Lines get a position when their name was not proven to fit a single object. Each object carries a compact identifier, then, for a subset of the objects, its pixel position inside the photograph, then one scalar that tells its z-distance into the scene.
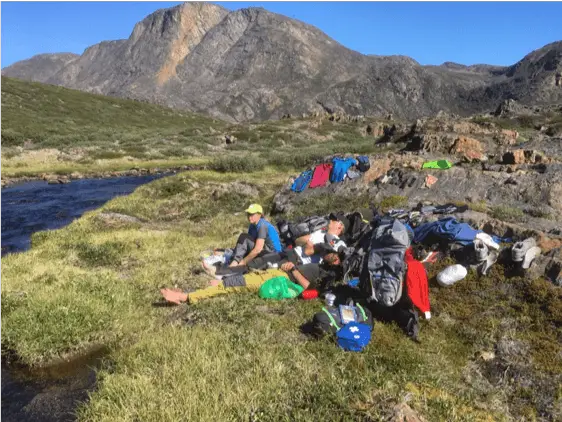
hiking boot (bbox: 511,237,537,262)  7.75
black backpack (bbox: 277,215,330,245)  12.23
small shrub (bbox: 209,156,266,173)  33.38
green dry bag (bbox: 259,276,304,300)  8.83
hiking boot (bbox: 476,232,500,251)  8.47
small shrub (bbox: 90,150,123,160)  46.78
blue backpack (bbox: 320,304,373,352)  6.50
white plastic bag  8.21
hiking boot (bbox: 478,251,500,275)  8.15
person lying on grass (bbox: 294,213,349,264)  10.31
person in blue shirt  10.10
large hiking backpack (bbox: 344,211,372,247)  10.46
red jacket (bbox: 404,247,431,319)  7.28
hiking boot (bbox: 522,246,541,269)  7.69
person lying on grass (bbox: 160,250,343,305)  8.98
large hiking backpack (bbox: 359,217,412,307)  7.49
